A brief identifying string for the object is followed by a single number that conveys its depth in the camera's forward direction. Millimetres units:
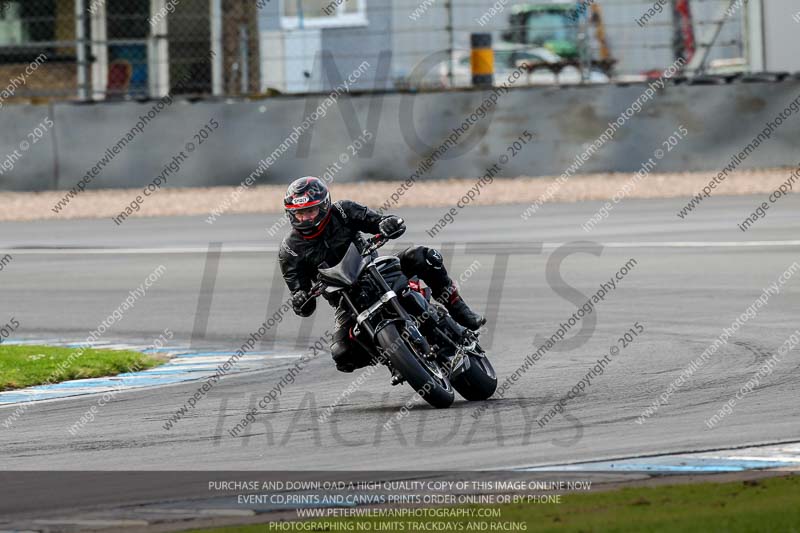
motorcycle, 9445
